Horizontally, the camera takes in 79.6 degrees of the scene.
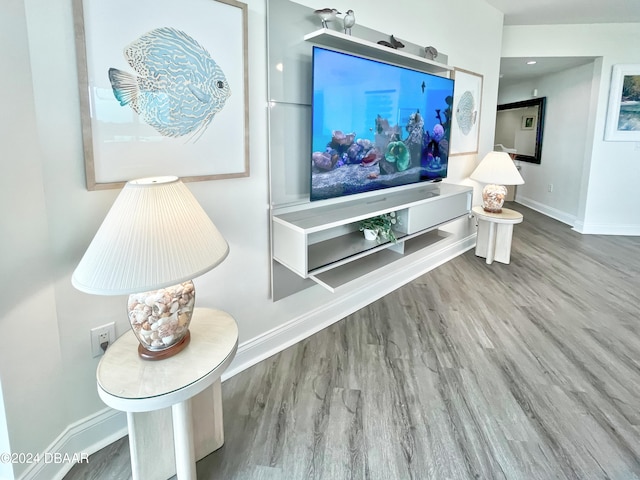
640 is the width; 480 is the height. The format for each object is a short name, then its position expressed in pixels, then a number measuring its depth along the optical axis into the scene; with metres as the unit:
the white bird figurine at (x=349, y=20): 2.10
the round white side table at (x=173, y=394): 1.17
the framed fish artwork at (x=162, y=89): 1.37
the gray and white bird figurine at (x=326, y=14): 1.97
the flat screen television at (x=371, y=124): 2.12
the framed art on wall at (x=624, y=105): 4.59
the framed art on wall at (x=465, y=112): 3.44
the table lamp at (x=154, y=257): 1.12
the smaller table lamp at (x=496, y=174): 3.58
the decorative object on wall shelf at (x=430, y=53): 2.85
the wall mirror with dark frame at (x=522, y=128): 6.16
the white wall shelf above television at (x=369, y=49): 2.00
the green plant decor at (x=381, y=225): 2.44
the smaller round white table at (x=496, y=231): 3.67
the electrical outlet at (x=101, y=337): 1.53
